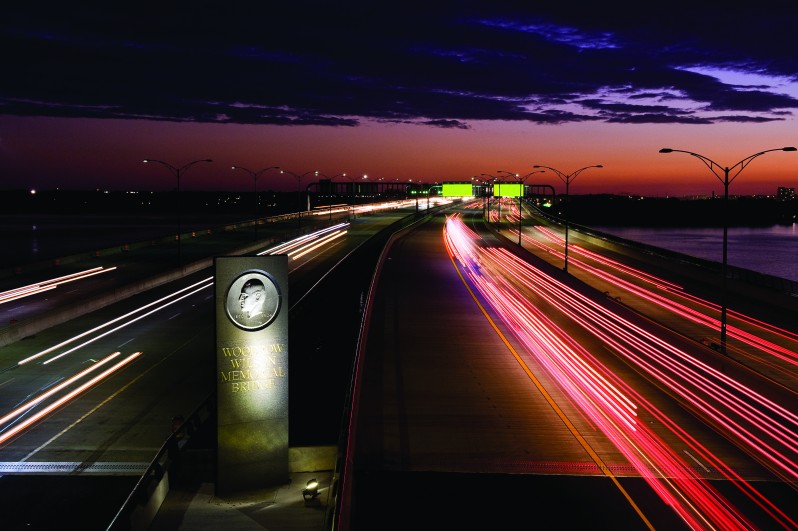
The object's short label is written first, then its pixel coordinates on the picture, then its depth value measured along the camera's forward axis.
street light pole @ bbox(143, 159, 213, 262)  53.69
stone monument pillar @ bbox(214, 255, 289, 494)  16.53
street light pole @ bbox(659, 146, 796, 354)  30.86
